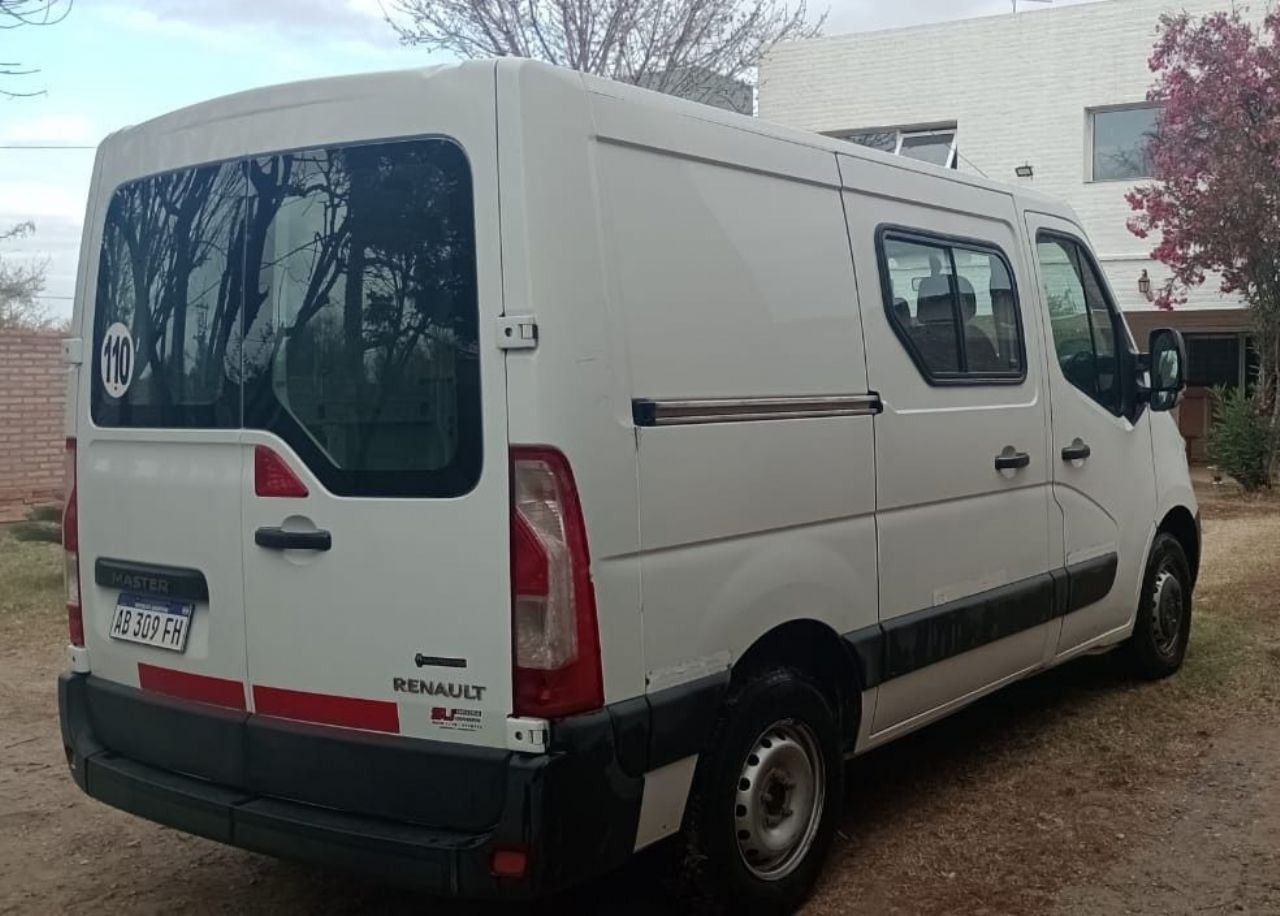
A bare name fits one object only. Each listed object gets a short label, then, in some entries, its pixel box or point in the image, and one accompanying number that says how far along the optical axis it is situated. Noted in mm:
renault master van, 3162
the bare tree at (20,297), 28172
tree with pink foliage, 14148
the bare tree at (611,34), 18938
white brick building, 18469
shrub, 14789
